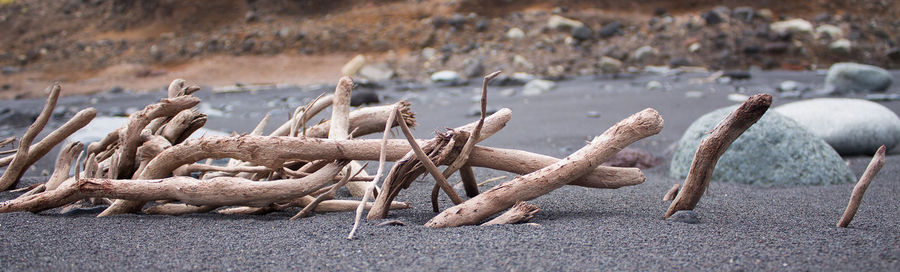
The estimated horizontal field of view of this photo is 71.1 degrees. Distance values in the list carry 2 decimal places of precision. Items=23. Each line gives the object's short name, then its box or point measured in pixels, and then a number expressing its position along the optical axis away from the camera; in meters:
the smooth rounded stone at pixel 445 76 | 10.36
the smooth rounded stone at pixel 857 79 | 7.82
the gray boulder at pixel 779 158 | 3.60
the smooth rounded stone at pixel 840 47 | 12.31
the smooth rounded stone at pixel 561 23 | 13.21
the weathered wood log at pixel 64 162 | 2.76
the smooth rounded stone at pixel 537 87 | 8.63
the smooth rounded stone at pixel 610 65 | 10.80
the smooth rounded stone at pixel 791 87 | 8.14
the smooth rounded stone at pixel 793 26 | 12.70
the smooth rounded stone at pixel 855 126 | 4.58
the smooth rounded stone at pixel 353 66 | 12.09
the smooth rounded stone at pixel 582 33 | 12.58
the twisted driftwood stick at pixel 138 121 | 2.46
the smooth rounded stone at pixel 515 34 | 13.01
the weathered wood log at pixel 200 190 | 2.21
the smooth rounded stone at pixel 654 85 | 8.51
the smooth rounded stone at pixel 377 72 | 11.57
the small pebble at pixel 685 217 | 2.23
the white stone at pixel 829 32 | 12.81
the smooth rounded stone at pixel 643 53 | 11.52
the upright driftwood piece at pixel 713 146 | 1.95
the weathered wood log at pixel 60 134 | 2.71
